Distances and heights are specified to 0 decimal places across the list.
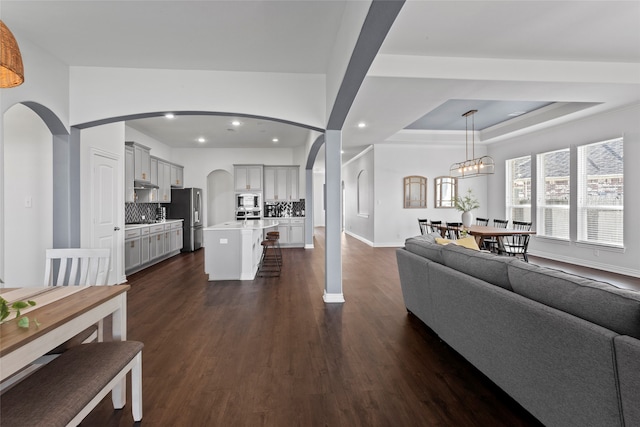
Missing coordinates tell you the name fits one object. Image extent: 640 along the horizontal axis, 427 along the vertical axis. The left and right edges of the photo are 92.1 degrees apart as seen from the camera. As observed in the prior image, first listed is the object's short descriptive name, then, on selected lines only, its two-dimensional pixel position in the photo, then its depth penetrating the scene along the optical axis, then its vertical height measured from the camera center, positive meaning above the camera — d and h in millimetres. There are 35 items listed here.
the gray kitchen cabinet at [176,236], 7352 -602
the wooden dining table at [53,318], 1165 -483
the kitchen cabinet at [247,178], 8625 +943
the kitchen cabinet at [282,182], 8812 +846
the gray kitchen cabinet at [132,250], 5367 -683
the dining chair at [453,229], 6141 -372
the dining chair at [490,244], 5822 -633
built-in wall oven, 8719 +159
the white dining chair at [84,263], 2293 -383
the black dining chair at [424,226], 6805 -339
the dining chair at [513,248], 5199 -653
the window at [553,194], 6321 +365
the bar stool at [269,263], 5625 -1092
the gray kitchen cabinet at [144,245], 5871 -655
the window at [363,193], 9514 +604
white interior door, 4426 +62
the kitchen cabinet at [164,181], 7242 +738
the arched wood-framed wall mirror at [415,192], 8656 +547
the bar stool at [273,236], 6000 -478
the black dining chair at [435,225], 6673 -300
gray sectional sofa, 1269 -640
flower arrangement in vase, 5996 -131
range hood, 6240 +566
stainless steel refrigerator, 8078 +45
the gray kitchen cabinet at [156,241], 6247 -620
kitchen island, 5105 -687
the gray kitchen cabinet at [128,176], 5586 +665
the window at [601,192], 5340 +342
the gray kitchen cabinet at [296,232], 8797 -586
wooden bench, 1137 -737
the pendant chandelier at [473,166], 6102 +912
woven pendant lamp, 1388 +703
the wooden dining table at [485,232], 5115 -348
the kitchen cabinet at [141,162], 5922 +1005
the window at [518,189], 7379 +562
